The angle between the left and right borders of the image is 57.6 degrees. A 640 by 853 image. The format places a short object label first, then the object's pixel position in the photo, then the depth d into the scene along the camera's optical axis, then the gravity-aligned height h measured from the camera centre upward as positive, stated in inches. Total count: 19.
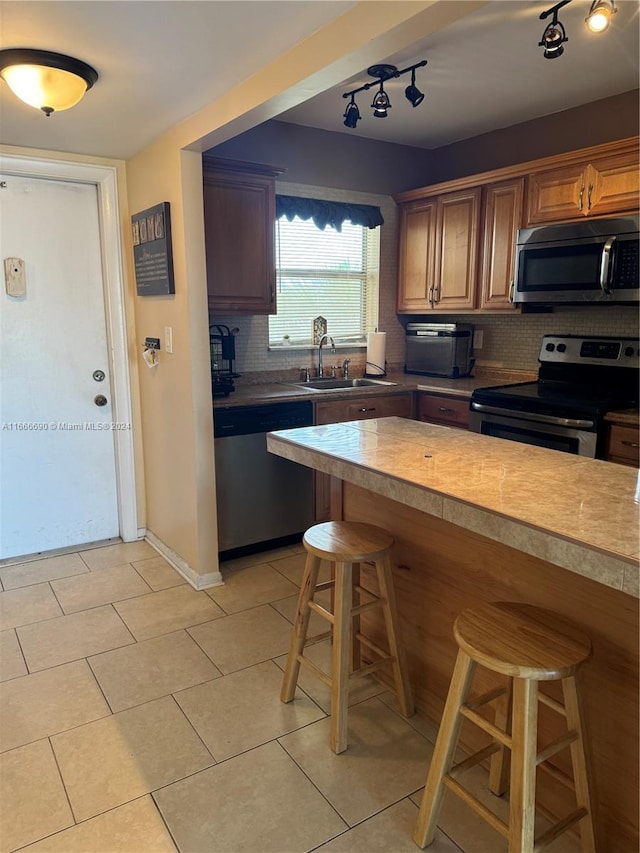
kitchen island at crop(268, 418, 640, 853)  52.3 -24.8
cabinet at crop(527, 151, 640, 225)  116.3 +29.1
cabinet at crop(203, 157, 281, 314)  125.7 +20.8
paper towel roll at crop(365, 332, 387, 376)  166.7 -6.6
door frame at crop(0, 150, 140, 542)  121.7 +8.9
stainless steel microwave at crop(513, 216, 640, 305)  116.4 +13.9
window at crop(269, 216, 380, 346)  156.5 +13.7
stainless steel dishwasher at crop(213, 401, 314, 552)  127.1 -34.1
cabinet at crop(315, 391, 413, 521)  139.0 -20.1
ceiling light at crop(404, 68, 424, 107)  114.0 +46.1
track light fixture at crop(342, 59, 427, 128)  112.0 +46.7
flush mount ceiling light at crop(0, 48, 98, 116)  74.9 +33.2
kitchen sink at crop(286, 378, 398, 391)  155.0 -14.6
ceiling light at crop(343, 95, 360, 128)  125.1 +46.1
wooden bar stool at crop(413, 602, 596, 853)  51.7 -35.1
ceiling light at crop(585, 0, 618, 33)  79.7 +42.8
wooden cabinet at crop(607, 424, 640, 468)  109.0 -21.9
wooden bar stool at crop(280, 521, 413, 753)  73.9 -36.6
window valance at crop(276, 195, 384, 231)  149.7 +31.1
